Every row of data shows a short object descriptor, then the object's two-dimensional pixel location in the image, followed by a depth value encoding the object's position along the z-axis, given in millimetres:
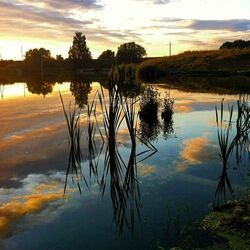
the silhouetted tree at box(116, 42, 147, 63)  116548
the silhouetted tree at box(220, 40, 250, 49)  89937
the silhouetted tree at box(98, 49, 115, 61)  106490
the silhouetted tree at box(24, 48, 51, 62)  115059
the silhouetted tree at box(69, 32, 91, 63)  110414
